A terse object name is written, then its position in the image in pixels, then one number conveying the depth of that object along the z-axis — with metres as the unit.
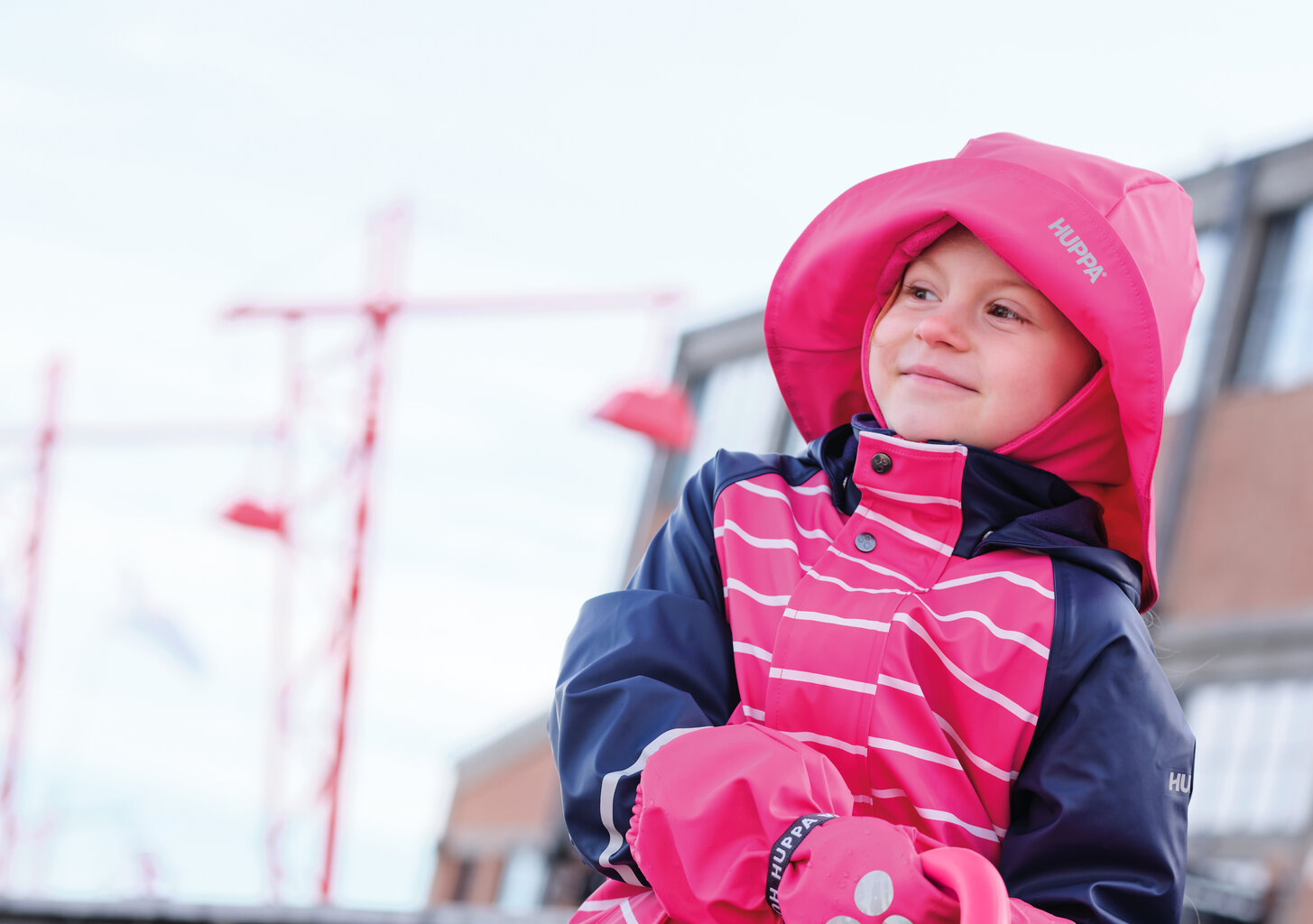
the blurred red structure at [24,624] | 25.94
